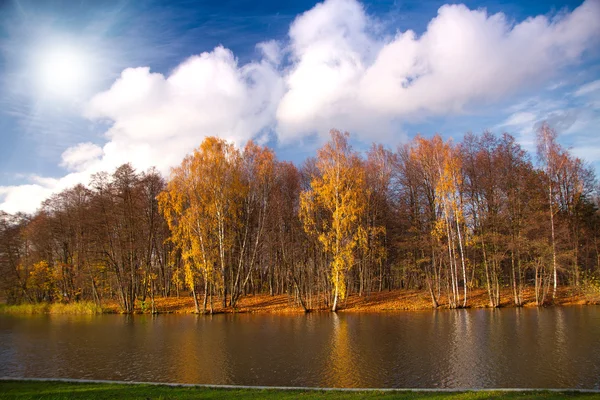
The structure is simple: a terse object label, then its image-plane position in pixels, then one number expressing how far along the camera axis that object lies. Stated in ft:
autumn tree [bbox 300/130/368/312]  115.85
